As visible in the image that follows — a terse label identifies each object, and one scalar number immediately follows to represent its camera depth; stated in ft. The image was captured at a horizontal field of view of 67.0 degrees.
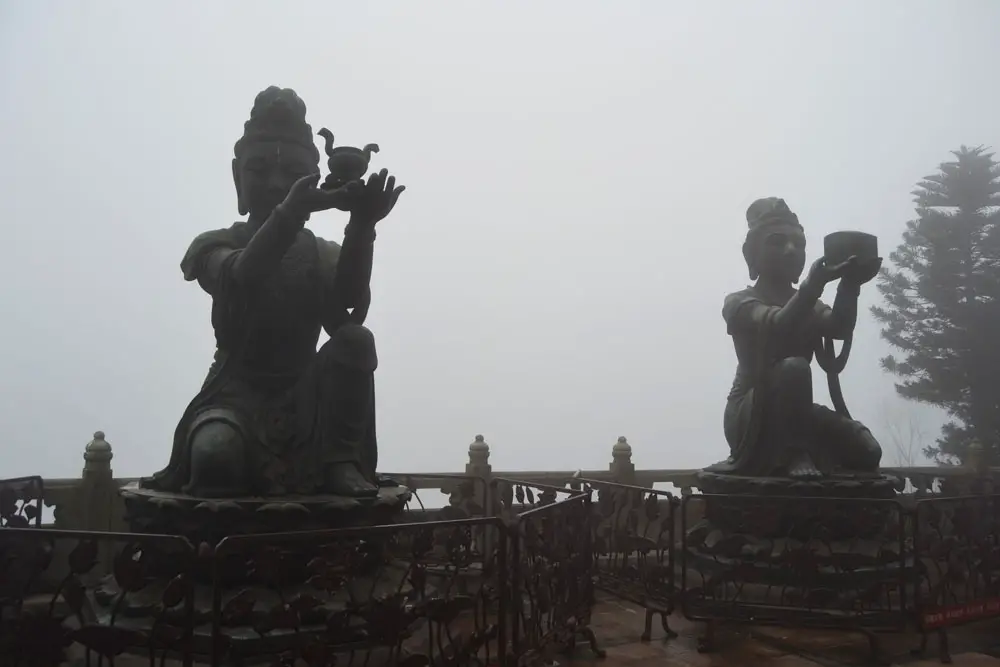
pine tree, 48.03
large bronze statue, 12.53
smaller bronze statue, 17.90
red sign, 13.91
